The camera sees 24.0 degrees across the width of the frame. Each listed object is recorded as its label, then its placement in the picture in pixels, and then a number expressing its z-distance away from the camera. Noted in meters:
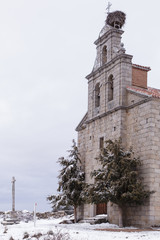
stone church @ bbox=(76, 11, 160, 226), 22.62
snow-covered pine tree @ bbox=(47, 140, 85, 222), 28.19
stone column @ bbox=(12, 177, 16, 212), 32.28
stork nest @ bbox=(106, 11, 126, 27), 29.41
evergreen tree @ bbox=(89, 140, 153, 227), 21.66
